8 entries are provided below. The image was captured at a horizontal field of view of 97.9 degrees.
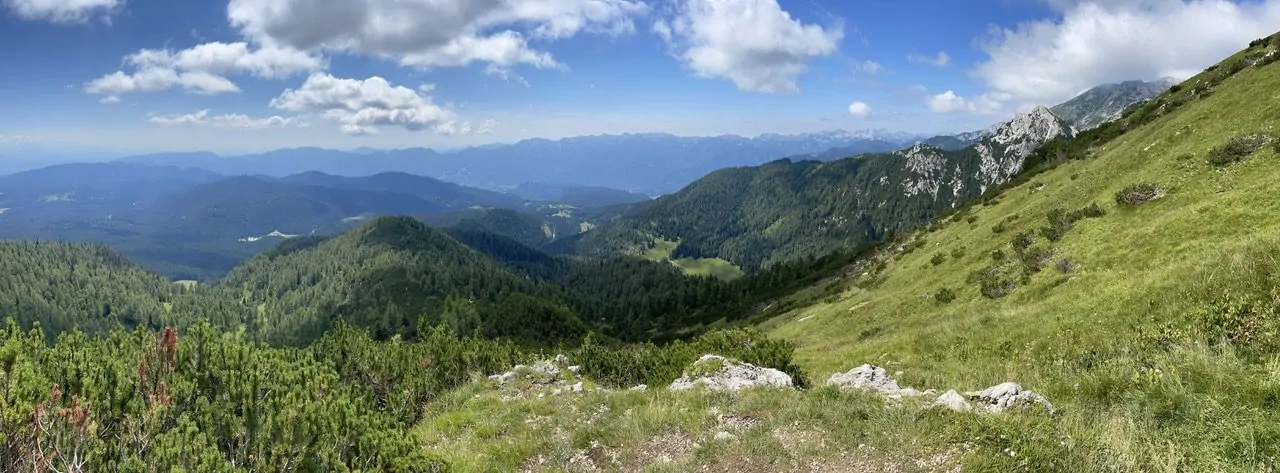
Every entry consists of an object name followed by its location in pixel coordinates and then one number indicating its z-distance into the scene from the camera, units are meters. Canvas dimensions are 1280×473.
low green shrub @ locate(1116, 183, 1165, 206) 31.94
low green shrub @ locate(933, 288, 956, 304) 34.94
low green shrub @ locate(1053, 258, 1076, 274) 27.70
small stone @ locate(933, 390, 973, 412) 11.58
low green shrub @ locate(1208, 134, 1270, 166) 30.65
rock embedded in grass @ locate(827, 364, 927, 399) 15.66
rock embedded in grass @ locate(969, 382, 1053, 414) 11.59
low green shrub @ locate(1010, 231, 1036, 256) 35.43
